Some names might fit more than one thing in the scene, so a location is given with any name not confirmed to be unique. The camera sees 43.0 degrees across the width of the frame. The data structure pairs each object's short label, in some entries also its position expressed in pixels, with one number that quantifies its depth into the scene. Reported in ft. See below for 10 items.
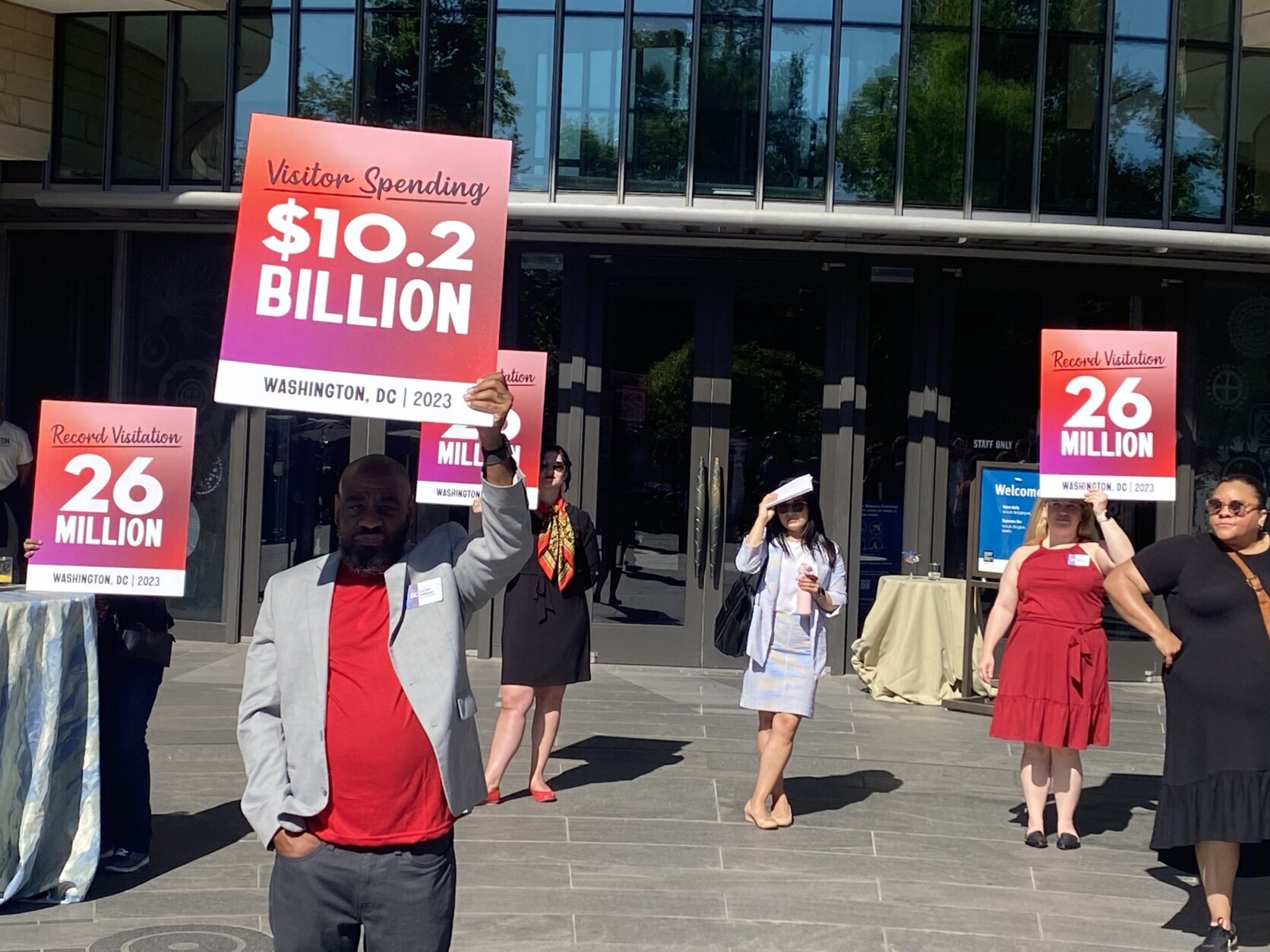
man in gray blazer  12.86
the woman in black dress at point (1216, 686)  20.44
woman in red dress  26.40
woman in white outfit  26.32
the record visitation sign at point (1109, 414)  28.17
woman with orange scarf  27.73
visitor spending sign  14.48
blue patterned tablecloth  20.59
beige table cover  40.34
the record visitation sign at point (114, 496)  22.49
